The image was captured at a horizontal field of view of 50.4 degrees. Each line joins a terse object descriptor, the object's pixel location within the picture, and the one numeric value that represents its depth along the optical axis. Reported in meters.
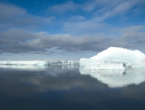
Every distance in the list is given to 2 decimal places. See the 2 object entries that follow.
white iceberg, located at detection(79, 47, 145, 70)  39.28
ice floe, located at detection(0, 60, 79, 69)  65.47
